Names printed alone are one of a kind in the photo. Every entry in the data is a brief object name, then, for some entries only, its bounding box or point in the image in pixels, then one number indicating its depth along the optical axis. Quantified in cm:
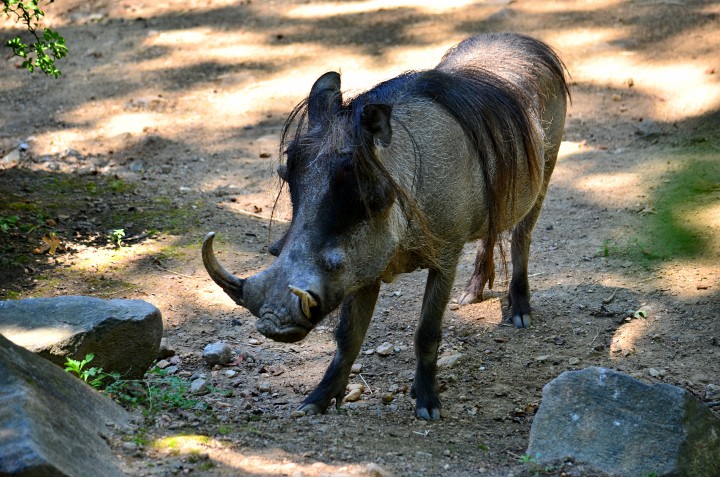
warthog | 675
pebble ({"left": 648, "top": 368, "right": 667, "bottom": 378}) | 884
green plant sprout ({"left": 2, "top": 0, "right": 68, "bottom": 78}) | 984
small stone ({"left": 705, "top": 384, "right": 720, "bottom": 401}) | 829
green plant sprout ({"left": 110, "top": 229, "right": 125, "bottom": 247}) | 1128
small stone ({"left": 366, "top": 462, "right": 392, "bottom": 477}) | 595
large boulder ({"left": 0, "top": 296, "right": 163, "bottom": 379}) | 714
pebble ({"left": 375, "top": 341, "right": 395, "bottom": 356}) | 969
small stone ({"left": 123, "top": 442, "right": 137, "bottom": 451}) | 596
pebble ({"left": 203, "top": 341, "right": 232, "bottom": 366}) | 887
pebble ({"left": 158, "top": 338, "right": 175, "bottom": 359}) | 898
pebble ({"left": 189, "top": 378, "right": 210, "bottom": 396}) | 815
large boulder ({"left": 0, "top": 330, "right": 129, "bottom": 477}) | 486
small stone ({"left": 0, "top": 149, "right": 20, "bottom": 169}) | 1390
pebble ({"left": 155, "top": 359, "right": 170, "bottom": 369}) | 882
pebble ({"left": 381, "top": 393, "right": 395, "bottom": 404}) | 858
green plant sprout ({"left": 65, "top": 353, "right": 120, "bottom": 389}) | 686
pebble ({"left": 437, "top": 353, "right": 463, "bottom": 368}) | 939
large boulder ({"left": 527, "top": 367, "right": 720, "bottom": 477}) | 645
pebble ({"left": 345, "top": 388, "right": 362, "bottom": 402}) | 861
